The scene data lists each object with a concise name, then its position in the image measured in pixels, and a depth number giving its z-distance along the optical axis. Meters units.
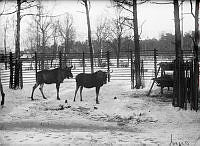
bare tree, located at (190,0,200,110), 11.22
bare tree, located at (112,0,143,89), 17.33
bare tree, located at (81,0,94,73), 22.67
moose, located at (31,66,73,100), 14.74
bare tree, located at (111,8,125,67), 40.50
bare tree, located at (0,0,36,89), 17.22
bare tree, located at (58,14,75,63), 55.08
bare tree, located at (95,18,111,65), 50.17
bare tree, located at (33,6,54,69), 39.40
